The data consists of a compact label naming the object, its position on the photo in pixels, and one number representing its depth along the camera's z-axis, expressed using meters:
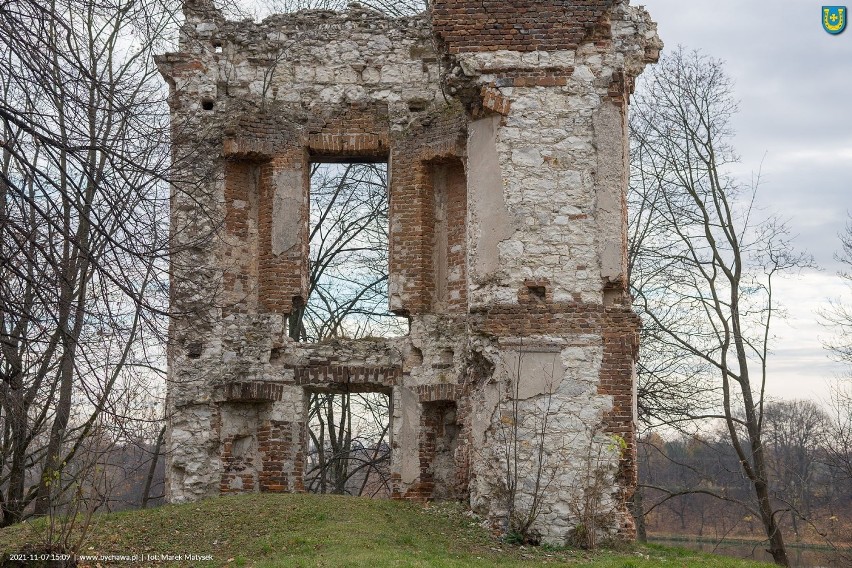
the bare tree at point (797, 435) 23.86
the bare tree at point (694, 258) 19.34
